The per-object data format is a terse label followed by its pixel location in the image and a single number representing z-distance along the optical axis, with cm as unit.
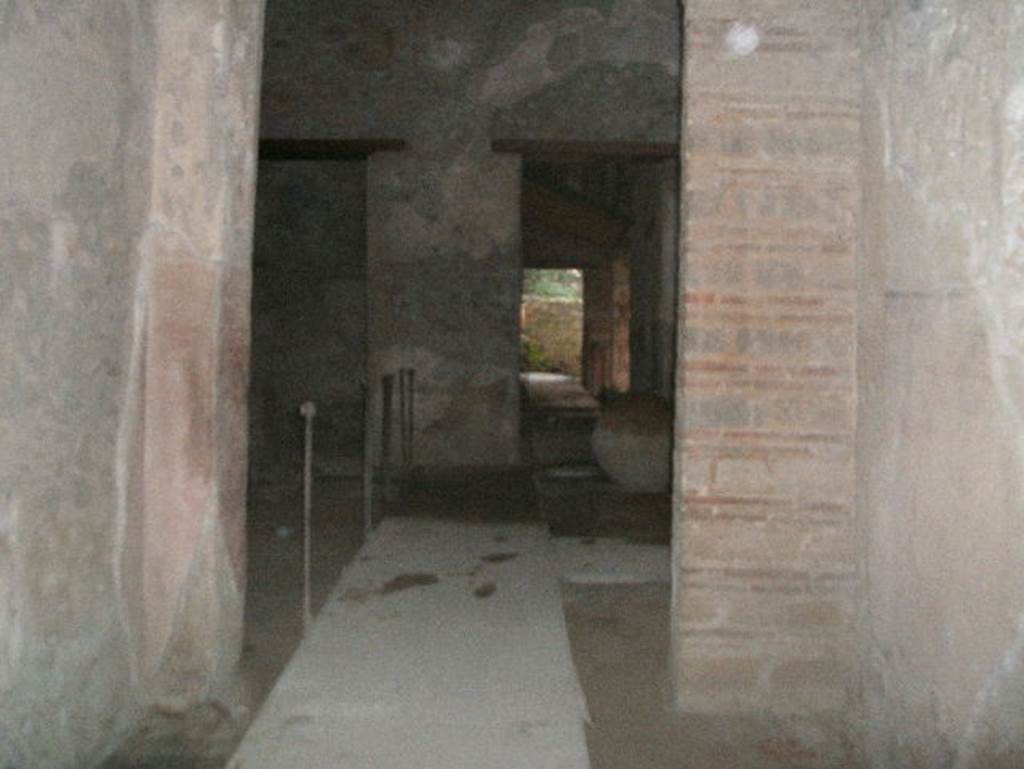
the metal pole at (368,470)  439
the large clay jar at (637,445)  647
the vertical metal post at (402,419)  647
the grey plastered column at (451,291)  735
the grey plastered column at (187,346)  289
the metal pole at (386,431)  512
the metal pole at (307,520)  335
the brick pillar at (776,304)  286
